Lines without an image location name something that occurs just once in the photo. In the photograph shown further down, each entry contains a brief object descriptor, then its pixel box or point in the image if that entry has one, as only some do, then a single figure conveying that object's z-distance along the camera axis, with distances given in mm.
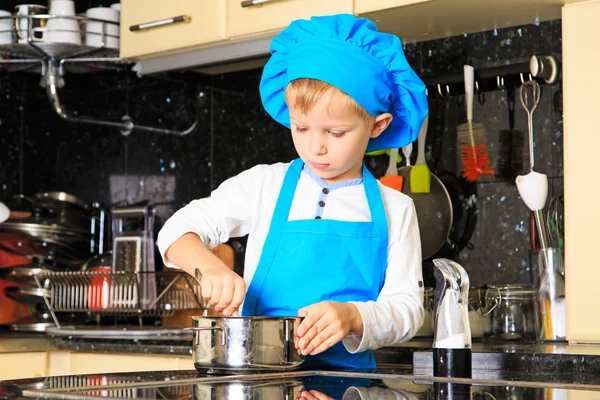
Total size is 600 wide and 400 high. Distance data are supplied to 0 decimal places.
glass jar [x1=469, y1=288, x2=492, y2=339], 3273
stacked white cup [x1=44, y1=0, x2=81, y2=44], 3877
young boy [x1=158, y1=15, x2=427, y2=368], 2585
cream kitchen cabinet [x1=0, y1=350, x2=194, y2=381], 3395
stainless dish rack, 3737
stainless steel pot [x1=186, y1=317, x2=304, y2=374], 2321
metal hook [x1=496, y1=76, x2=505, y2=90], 3455
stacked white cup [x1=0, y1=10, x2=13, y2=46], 3930
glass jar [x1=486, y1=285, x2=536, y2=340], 3270
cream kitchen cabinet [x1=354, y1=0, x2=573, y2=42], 3262
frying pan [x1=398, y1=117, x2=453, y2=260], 3460
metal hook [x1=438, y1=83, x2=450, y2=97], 3538
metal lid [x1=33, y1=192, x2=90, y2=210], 4083
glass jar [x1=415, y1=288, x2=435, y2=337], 3290
